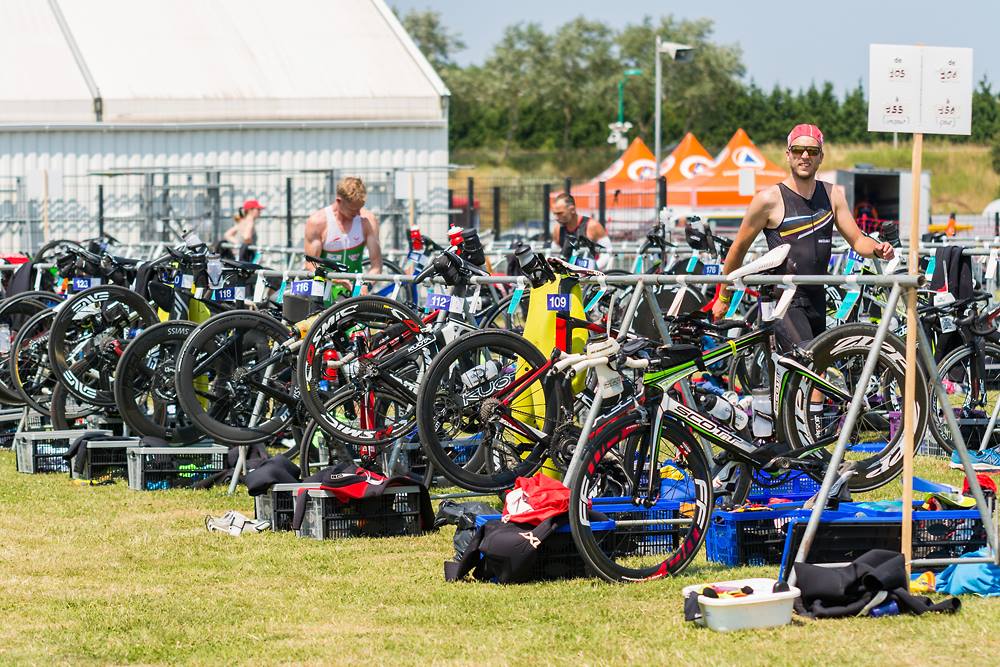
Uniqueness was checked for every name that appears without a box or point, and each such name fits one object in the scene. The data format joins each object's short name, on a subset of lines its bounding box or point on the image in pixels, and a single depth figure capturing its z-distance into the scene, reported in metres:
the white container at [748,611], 10.95
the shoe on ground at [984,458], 17.72
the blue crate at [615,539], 12.80
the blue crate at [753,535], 13.09
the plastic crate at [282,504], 15.45
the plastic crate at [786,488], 13.71
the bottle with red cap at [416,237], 19.26
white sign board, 12.05
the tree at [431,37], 167.75
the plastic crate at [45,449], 20.02
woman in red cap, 31.87
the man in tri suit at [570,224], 26.23
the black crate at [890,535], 12.44
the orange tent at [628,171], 72.56
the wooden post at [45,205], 43.09
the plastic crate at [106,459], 19.17
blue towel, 11.96
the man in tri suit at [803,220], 15.37
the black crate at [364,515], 15.03
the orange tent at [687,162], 76.25
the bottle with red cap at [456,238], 16.67
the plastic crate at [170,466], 18.28
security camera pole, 65.31
